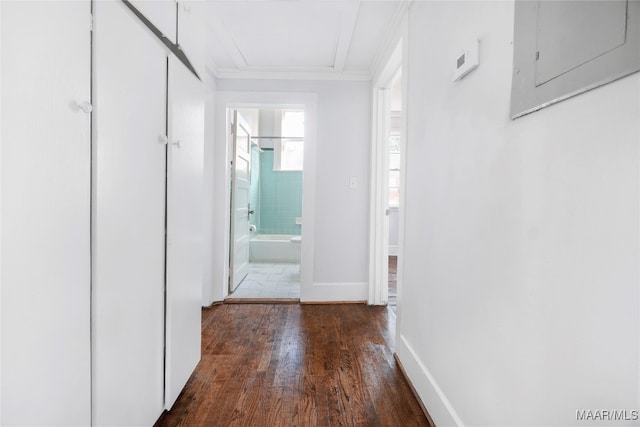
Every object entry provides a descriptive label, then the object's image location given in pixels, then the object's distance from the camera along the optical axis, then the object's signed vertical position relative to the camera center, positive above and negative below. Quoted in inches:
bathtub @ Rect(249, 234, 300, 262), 198.4 -29.0
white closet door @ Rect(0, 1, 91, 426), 25.5 -1.3
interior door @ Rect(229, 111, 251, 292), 127.1 +1.0
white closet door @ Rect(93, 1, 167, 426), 36.2 -2.4
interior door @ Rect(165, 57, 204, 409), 53.3 -4.5
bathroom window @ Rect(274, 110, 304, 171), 221.8 +40.9
